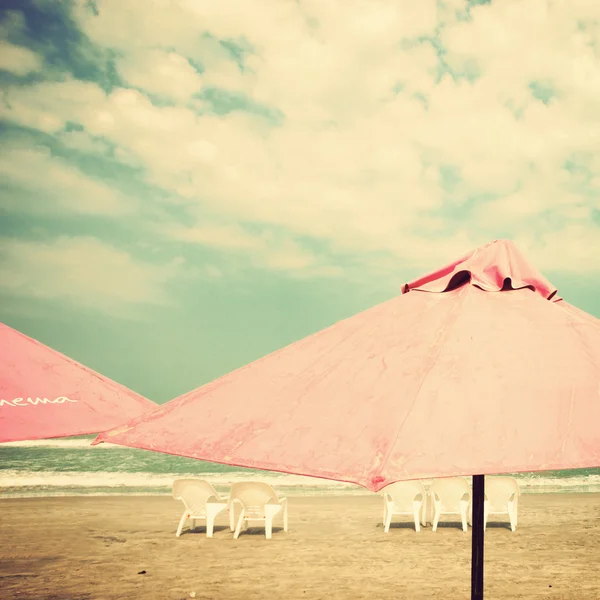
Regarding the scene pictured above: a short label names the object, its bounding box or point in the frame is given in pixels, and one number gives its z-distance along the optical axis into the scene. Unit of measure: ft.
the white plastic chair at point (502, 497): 41.88
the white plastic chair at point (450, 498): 41.37
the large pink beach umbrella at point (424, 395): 7.99
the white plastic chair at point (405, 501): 42.24
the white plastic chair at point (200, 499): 41.24
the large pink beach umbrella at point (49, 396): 16.30
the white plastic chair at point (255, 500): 39.96
